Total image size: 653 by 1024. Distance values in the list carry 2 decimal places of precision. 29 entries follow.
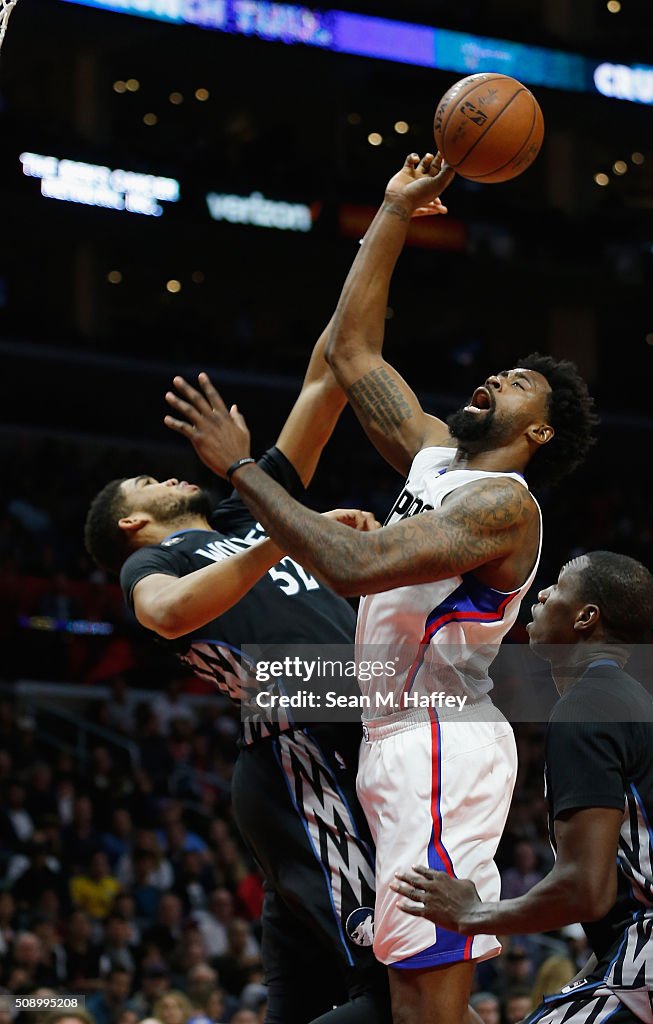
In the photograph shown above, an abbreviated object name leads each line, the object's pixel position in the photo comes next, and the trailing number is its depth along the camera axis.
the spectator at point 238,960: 9.62
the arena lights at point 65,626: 14.51
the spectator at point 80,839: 10.98
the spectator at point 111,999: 8.77
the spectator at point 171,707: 14.01
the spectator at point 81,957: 9.08
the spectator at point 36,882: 10.05
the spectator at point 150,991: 8.70
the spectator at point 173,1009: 8.14
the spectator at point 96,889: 10.48
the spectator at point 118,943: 9.69
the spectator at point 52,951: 9.10
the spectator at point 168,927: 10.04
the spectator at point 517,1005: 8.64
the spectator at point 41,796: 11.38
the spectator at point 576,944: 10.44
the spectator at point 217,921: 10.52
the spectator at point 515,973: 9.56
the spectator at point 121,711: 13.77
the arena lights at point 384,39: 19.34
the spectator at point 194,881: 10.94
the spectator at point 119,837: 11.31
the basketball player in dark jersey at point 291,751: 3.81
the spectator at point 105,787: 11.92
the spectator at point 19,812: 11.15
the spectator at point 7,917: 9.29
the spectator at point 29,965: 8.71
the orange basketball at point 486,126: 4.27
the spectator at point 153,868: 11.02
